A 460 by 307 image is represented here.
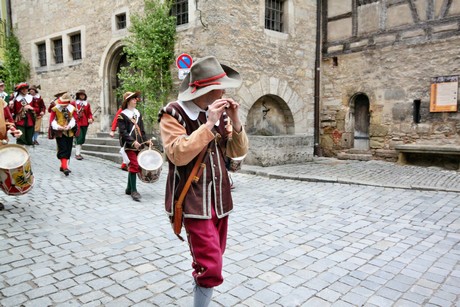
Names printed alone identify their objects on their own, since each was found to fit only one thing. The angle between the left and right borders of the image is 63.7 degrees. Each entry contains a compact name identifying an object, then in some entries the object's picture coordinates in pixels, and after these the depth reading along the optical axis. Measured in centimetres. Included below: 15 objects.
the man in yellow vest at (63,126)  758
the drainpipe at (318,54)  1138
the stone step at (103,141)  1073
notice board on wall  893
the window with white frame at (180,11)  952
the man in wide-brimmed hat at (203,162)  209
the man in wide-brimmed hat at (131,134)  582
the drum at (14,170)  430
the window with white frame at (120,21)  1123
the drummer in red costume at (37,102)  920
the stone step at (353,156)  1066
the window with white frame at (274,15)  1037
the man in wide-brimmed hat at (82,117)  986
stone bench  875
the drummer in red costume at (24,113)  831
